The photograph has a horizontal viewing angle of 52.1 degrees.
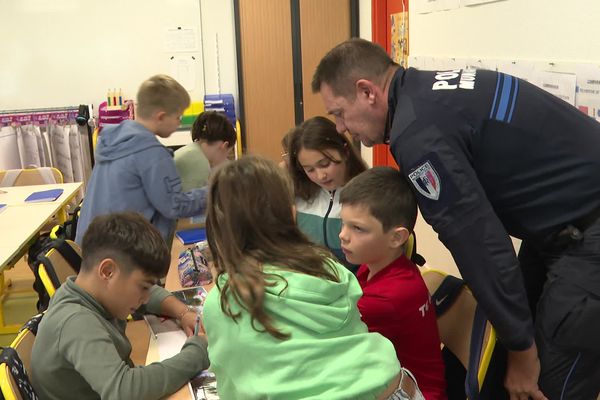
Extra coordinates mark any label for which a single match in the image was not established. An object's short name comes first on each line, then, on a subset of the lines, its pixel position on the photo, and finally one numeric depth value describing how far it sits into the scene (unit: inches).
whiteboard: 220.8
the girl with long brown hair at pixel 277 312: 42.8
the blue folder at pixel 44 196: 147.5
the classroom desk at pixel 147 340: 57.7
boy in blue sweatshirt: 99.9
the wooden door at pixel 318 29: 224.2
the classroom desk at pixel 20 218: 115.5
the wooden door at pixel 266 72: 222.5
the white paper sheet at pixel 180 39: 226.7
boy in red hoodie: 59.5
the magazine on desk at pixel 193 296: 74.6
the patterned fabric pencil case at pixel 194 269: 82.7
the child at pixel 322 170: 86.4
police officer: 51.3
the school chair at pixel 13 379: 52.6
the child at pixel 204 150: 111.4
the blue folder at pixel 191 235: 102.2
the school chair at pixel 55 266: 79.8
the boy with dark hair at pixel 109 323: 56.4
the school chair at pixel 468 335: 53.8
